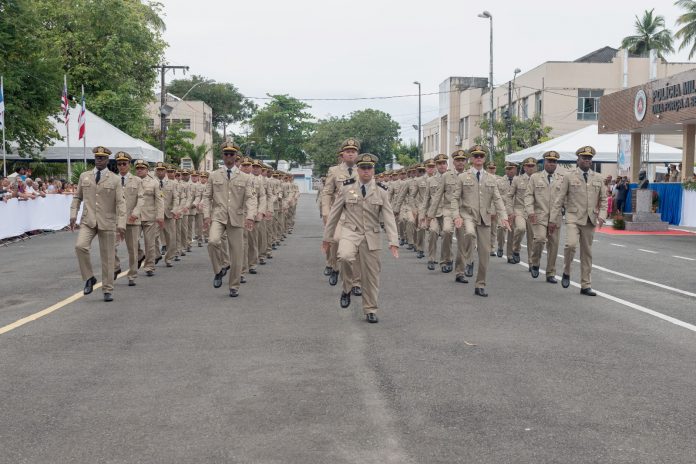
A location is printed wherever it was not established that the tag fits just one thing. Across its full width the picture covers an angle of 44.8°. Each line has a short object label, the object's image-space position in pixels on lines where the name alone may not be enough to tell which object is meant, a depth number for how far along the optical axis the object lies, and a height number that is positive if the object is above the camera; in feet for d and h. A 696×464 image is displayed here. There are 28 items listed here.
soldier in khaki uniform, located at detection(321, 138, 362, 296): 36.76 -0.18
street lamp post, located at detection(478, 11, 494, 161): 148.80 +18.51
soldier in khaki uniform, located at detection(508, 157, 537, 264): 56.03 -2.31
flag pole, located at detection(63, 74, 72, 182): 101.83 +8.51
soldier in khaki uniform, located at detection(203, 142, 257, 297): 40.11 -1.44
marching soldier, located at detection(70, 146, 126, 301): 37.68 -1.65
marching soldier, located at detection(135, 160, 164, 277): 47.91 -2.13
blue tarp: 97.40 -3.00
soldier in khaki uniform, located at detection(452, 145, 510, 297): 41.44 -1.29
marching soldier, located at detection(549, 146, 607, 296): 40.06 -1.49
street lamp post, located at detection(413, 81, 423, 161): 241.10 +17.88
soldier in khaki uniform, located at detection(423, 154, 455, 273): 45.73 -2.35
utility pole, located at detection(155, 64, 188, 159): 147.88 +13.53
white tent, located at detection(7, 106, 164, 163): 113.70 +4.63
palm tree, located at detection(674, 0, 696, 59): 214.07 +38.09
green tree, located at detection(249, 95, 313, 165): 379.35 +21.53
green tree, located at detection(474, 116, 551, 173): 167.32 +8.51
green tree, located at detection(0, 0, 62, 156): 97.04 +12.16
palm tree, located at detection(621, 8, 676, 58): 263.49 +43.33
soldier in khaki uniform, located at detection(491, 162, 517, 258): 56.85 -1.43
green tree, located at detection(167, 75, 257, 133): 355.36 +33.80
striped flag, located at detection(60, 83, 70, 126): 101.20 +8.63
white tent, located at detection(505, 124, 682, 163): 108.37 +3.59
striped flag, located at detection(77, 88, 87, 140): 104.42 +6.73
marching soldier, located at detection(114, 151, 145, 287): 43.29 -1.83
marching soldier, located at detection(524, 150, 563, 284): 44.39 -1.95
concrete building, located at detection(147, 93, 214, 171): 275.59 +19.74
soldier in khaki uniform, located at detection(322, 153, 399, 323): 31.50 -1.70
